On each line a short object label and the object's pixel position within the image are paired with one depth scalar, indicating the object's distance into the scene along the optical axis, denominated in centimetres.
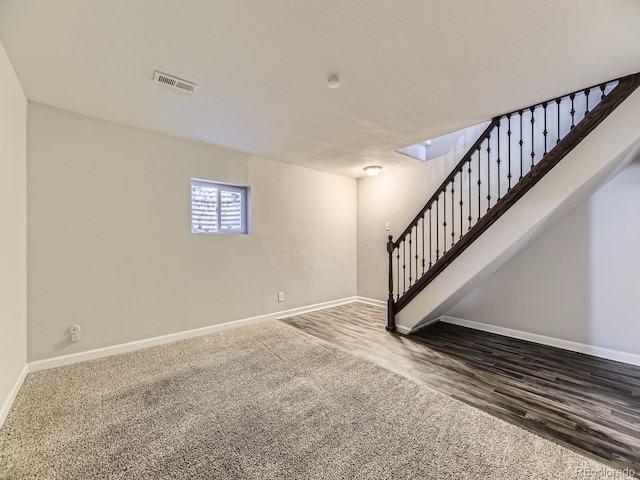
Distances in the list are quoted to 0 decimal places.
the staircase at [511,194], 221
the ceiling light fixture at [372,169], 439
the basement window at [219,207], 360
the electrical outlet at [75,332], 270
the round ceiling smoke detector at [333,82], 214
